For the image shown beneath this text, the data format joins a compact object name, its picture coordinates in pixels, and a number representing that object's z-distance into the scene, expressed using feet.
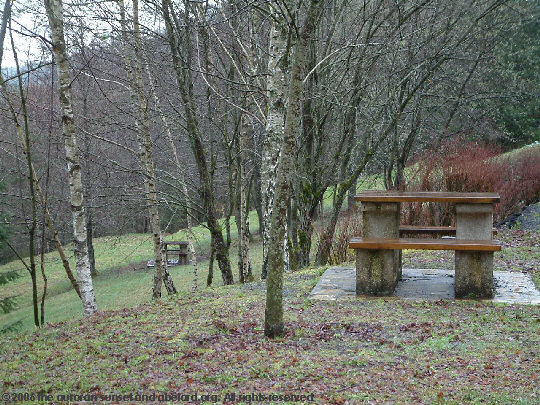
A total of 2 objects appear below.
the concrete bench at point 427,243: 21.24
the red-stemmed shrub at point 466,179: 40.27
